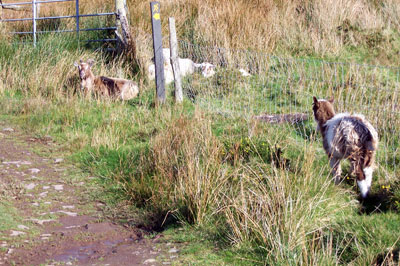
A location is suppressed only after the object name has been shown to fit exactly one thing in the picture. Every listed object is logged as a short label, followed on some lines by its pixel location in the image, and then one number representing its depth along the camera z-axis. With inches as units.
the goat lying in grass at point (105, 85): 723.4
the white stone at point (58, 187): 439.8
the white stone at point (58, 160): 506.9
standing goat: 416.5
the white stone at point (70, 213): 391.2
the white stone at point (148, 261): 313.0
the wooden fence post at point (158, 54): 675.4
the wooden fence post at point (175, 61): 674.8
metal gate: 893.8
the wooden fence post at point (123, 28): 834.8
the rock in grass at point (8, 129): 602.8
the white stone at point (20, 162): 494.0
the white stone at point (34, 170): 473.7
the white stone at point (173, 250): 328.5
